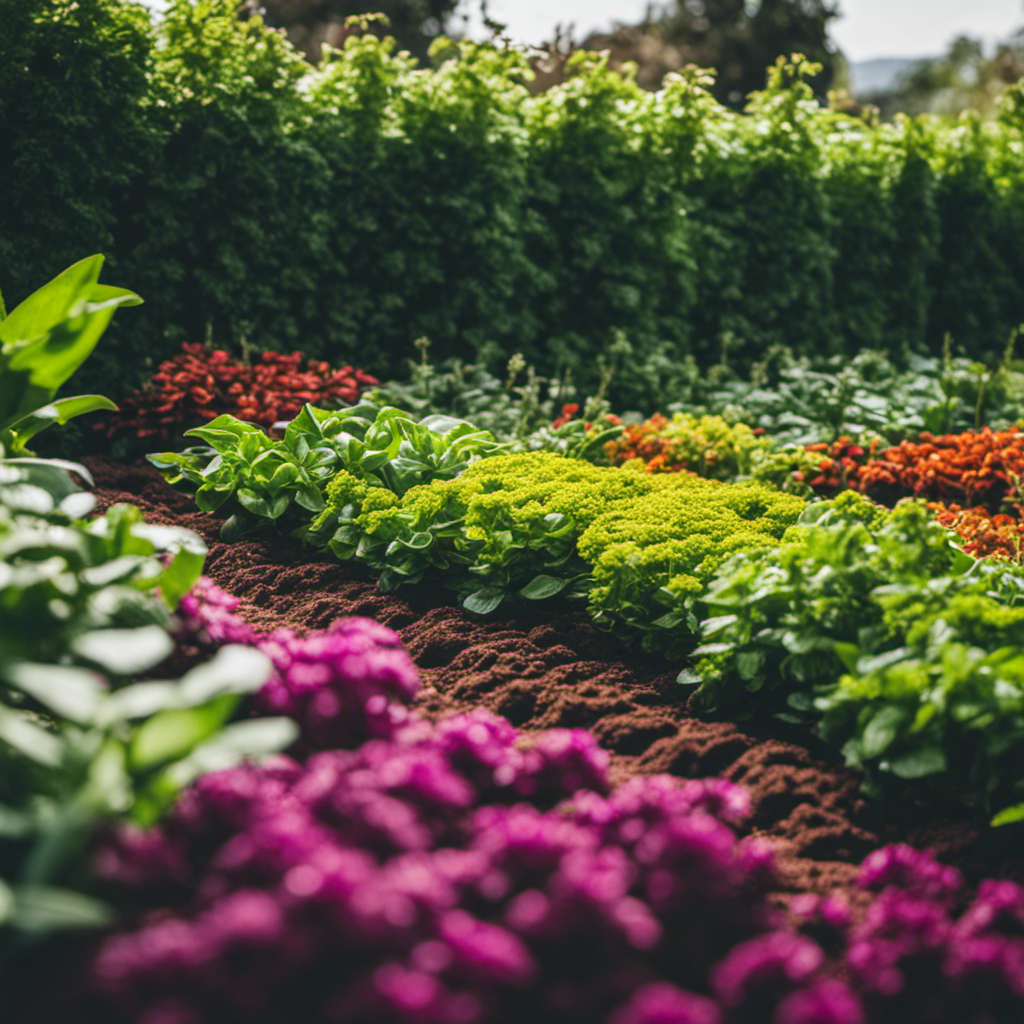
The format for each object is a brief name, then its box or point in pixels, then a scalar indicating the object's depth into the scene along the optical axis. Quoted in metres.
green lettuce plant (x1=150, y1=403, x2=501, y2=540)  3.77
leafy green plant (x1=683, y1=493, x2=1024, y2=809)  2.04
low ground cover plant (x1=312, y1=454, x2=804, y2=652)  2.96
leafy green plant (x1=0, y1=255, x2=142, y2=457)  2.41
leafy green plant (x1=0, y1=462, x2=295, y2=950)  1.31
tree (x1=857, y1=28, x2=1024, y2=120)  42.09
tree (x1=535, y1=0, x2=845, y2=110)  26.56
